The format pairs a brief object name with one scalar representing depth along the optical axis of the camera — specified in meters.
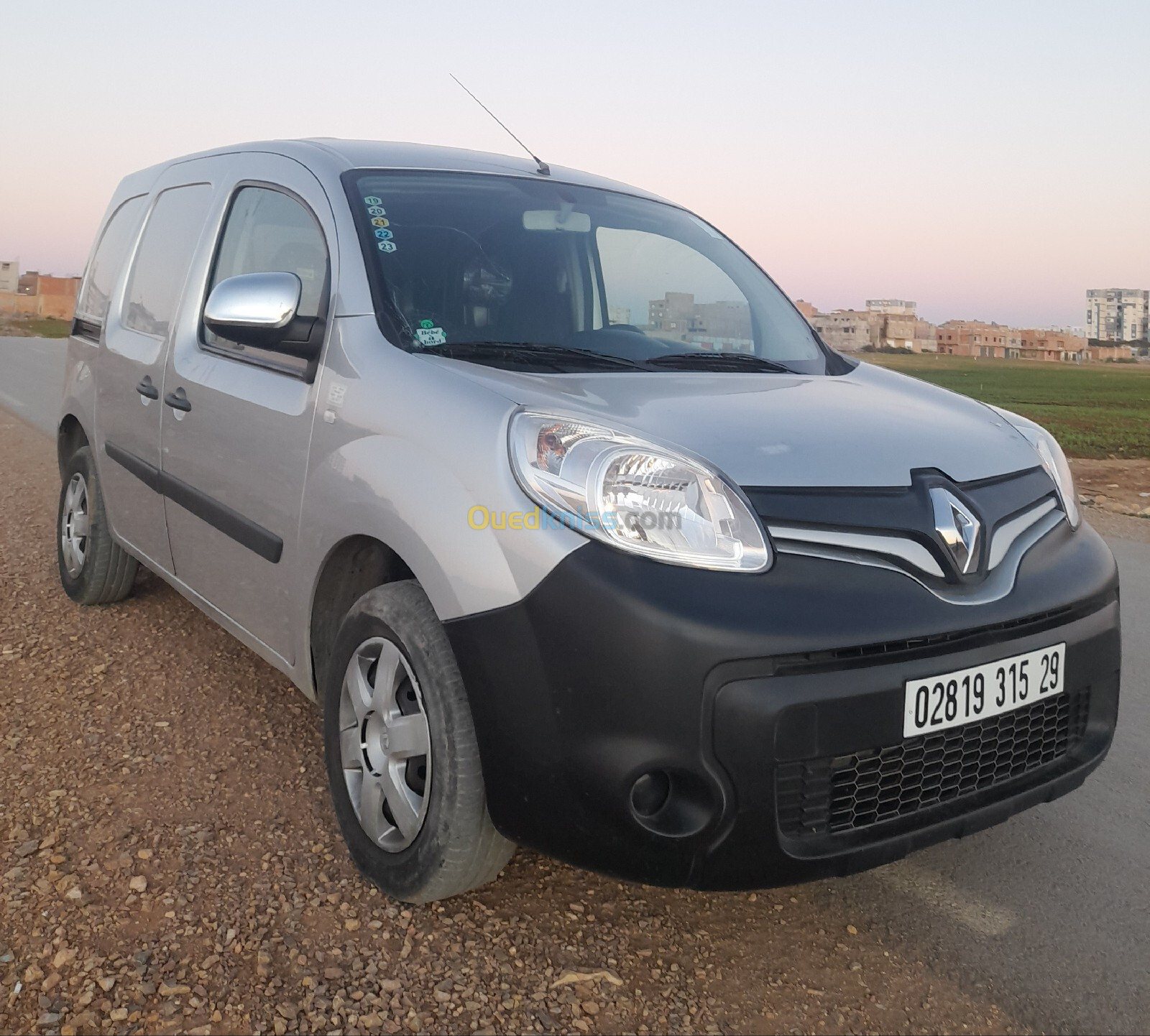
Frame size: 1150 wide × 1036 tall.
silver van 1.97
